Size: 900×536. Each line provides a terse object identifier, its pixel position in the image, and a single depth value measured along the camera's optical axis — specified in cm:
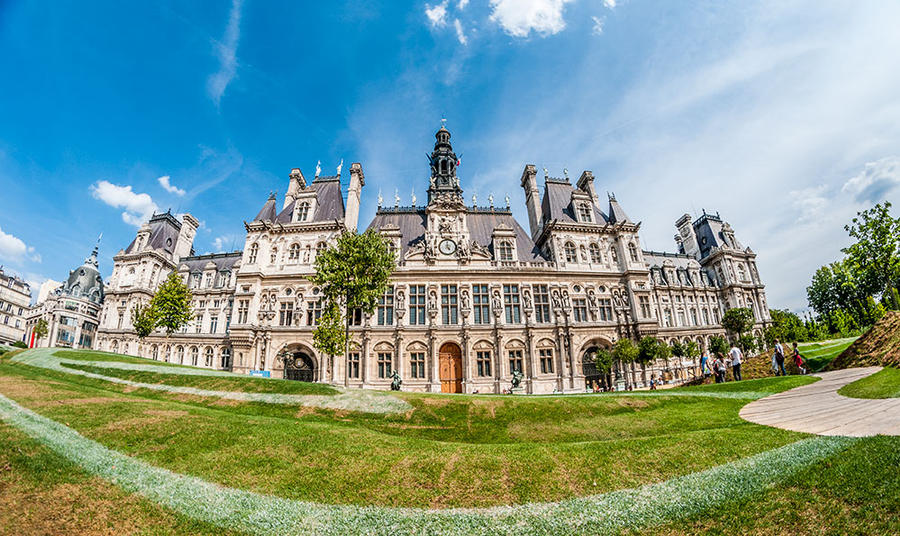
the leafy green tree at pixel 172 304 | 3506
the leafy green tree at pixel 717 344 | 3814
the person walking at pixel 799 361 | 2300
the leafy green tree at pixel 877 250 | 2491
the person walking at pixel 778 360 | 2266
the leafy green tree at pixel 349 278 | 2966
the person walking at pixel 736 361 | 2266
